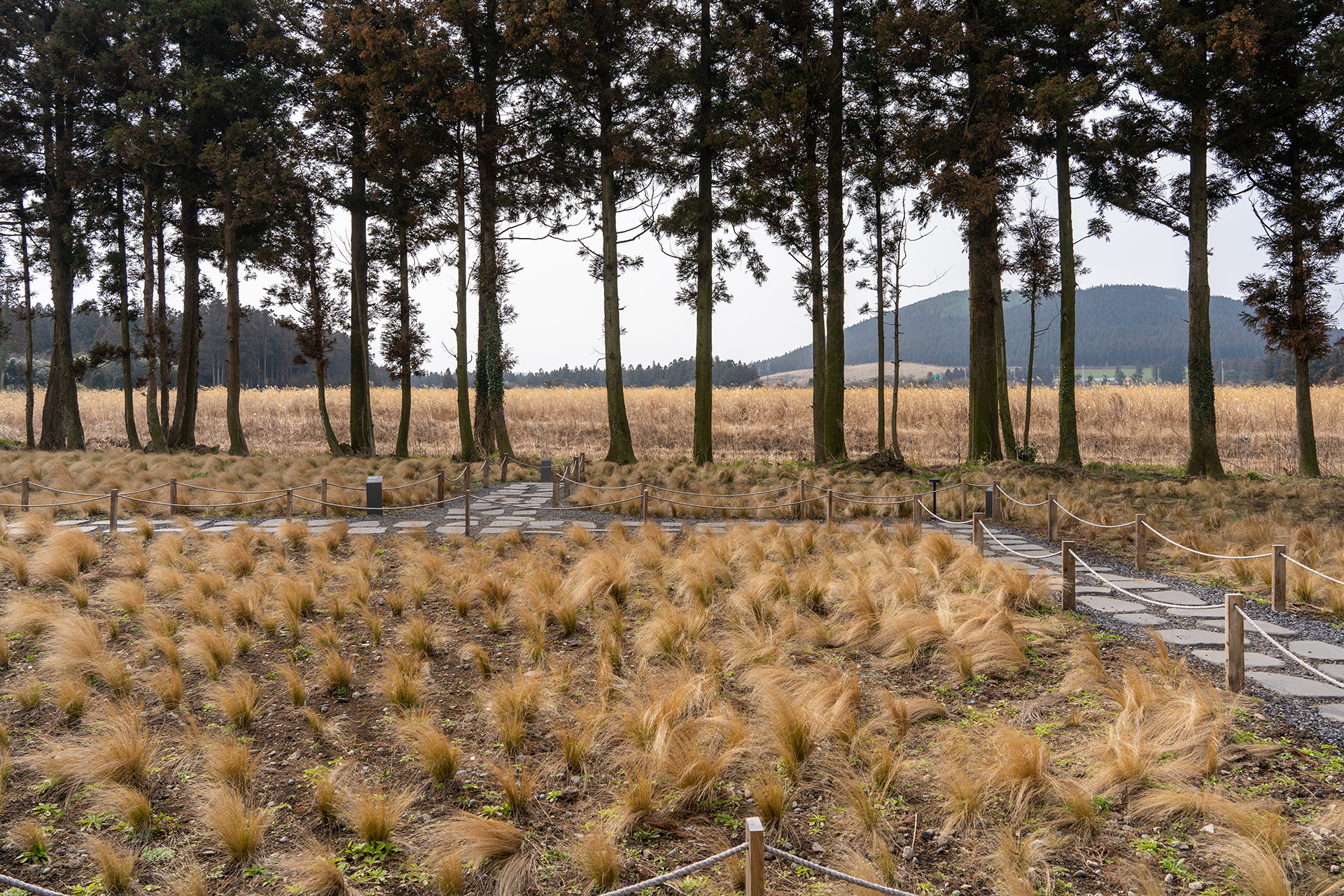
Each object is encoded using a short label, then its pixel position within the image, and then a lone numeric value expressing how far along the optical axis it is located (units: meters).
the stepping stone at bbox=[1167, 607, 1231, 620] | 5.82
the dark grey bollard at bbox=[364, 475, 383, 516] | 11.06
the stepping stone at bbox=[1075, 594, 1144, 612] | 6.04
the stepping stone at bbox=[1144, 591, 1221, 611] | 6.21
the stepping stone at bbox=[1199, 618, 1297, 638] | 5.34
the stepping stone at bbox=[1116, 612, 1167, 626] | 5.66
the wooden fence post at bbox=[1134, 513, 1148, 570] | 7.53
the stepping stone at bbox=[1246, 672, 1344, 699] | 4.21
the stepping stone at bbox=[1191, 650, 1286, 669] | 4.69
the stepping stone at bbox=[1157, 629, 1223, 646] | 5.17
